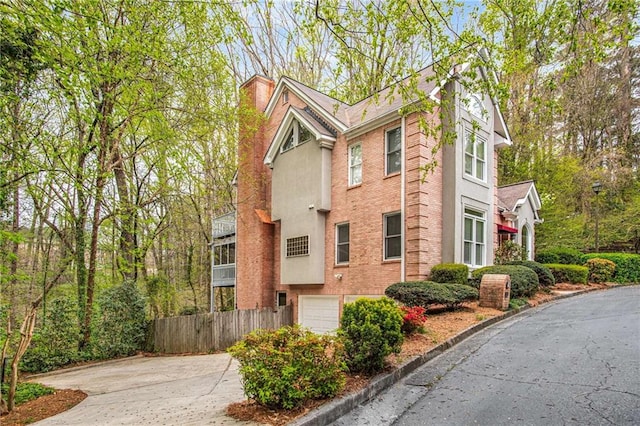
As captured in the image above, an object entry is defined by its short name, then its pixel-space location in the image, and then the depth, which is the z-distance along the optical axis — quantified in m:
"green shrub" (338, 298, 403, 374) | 5.45
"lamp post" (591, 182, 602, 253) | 18.55
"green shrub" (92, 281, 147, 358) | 12.47
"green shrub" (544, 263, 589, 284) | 16.16
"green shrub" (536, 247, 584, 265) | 18.70
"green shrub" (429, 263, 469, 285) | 11.41
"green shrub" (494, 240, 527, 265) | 14.93
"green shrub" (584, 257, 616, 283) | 17.20
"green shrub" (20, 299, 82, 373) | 10.97
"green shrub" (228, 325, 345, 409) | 4.43
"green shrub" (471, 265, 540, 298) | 11.45
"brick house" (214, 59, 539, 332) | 12.68
